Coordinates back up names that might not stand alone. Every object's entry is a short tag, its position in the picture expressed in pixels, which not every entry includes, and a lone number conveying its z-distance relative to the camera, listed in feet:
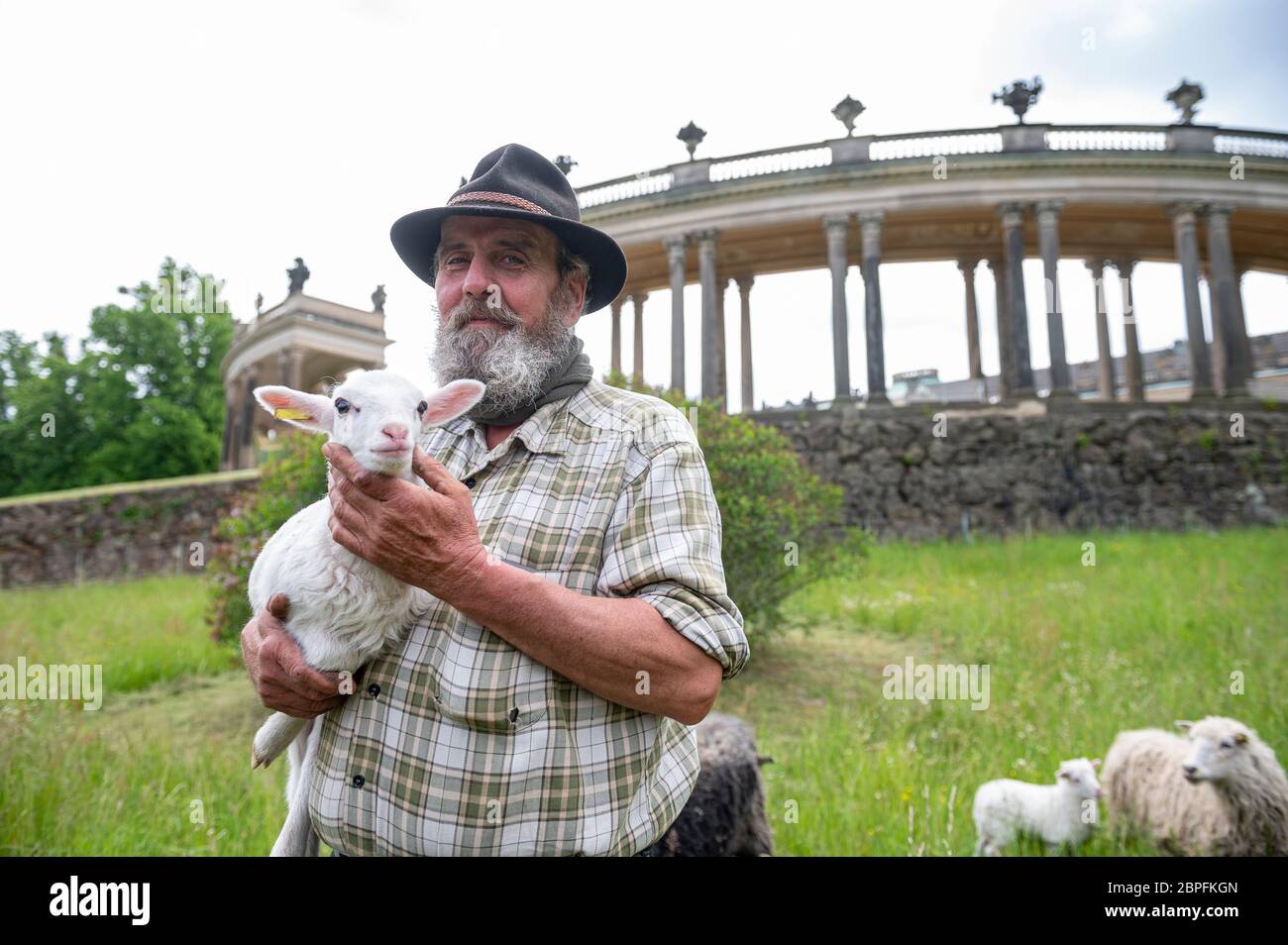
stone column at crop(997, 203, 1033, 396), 70.90
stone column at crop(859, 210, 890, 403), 72.02
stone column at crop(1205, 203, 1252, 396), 69.01
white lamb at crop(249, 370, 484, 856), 5.35
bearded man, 5.35
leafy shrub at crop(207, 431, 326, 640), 24.02
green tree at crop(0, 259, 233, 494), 72.69
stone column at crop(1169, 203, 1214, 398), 71.51
